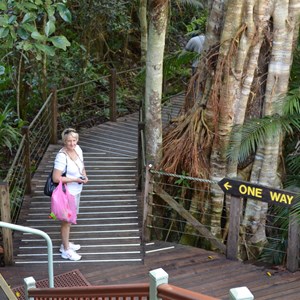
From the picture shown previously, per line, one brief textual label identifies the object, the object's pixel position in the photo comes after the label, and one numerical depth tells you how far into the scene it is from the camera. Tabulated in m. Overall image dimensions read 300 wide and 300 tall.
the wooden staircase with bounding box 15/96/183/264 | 7.16
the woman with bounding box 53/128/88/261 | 6.66
